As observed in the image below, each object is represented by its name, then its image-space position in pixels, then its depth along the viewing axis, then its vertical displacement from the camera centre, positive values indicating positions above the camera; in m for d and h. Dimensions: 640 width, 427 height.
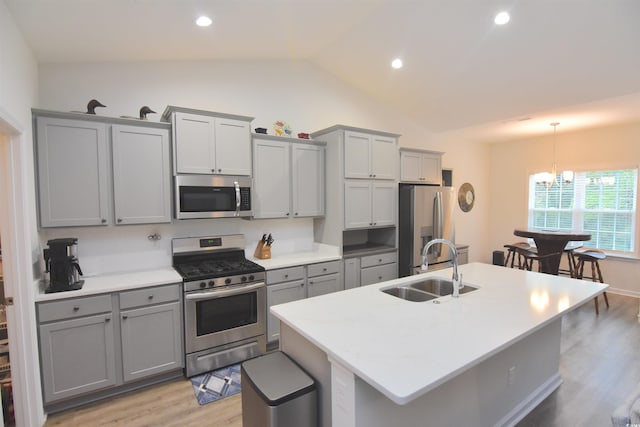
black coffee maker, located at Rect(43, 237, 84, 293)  2.31 -0.47
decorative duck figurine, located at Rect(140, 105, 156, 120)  2.79 +0.78
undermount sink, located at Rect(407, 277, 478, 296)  2.48 -0.69
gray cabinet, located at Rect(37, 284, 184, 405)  2.26 -1.07
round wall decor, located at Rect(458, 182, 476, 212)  6.12 +0.04
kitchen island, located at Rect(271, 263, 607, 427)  1.32 -0.67
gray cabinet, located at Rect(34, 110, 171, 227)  2.42 +0.25
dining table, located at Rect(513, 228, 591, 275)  4.08 -0.60
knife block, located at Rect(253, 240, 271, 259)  3.57 -0.58
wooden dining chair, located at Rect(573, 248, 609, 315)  4.41 -0.84
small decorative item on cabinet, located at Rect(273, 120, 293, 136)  3.74 +0.85
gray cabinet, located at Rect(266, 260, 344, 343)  3.18 -0.89
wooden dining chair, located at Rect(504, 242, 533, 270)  4.88 -0.76
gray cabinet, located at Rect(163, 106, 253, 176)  2.86 +0.55
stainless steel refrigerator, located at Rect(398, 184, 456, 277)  4.13 -0.35
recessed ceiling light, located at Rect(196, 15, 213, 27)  2.56 +1.47
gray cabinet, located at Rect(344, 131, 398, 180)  3.68 +0.53
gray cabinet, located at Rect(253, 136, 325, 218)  3.40 +0.25
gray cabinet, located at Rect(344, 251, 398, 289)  3.73 -0.86
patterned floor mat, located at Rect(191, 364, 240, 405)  2.52 -1.55
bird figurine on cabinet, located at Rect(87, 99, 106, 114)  2.59 +0.79
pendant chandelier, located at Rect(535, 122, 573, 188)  4.84 +0.33
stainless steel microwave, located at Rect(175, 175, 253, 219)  2.89 +0.04
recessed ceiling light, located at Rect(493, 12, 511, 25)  2.87 +1.66
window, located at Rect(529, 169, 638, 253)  4.96 -0.15
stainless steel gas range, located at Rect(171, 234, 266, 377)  2.72 -0.96
